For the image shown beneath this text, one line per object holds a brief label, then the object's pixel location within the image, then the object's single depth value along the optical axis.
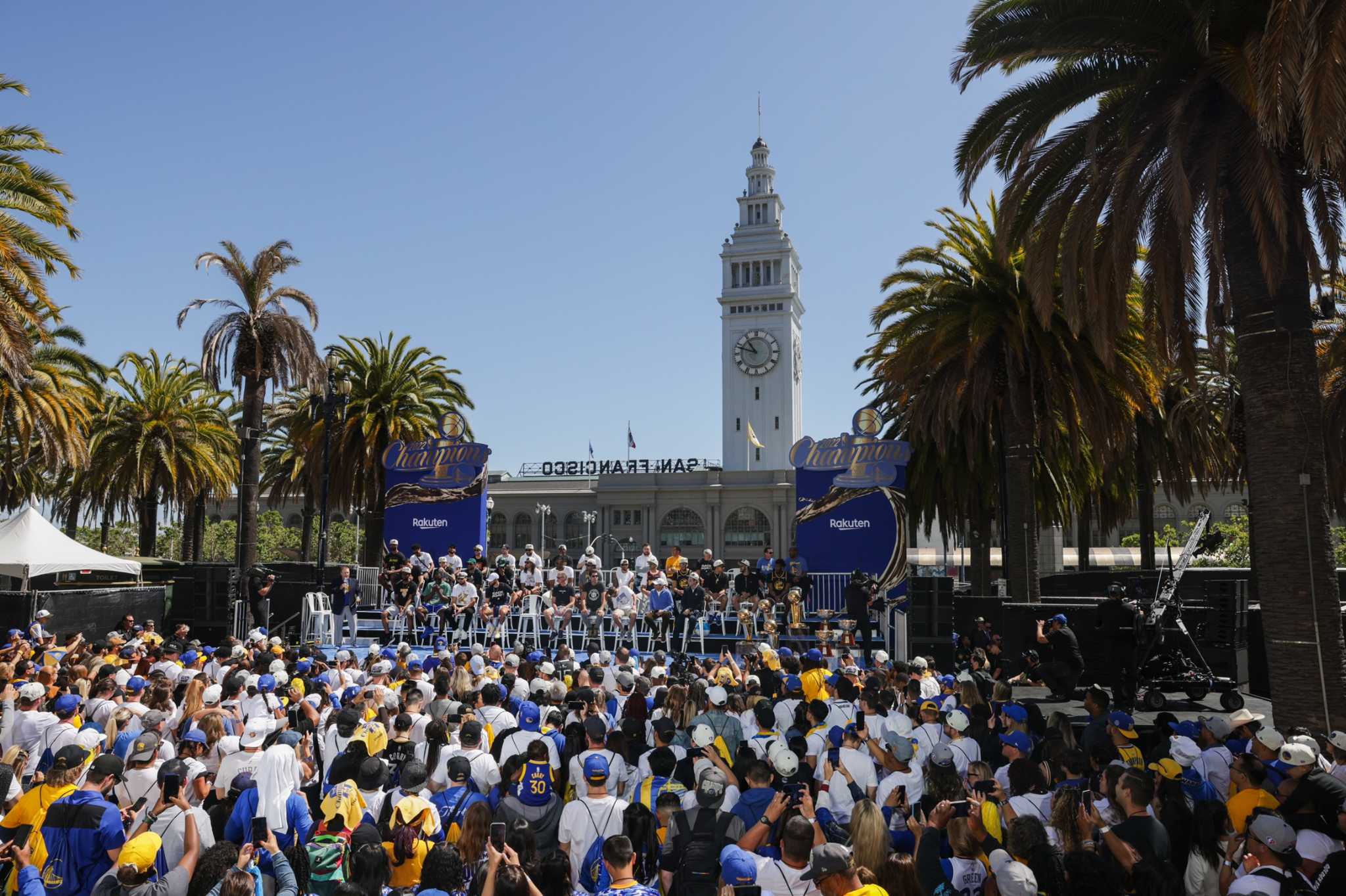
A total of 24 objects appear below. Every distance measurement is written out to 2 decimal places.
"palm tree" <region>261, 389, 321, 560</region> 34.53
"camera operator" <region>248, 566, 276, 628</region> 22.11
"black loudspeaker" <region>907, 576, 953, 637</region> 16.47
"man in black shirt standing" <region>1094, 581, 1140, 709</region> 14.60
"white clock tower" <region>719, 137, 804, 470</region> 97.50
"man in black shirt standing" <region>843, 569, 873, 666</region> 19.89
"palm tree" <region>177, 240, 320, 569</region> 25.59
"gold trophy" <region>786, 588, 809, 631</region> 22.94
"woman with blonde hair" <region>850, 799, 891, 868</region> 6.00
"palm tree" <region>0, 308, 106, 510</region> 26.69
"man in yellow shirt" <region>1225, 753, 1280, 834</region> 7.12
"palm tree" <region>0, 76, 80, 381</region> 19.06
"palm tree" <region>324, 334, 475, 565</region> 33.66
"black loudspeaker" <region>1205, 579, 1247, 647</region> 15.76
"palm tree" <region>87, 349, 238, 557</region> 36.75
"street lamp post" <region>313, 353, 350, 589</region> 21.47
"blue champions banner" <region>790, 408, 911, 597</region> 27.84
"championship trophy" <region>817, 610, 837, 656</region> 16.19
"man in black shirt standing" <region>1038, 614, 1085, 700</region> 14.80
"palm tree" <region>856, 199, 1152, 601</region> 20.88
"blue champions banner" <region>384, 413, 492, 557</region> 31.33
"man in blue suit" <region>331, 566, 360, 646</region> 22.75
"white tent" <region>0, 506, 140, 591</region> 25.88
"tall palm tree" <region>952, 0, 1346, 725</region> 10.89
